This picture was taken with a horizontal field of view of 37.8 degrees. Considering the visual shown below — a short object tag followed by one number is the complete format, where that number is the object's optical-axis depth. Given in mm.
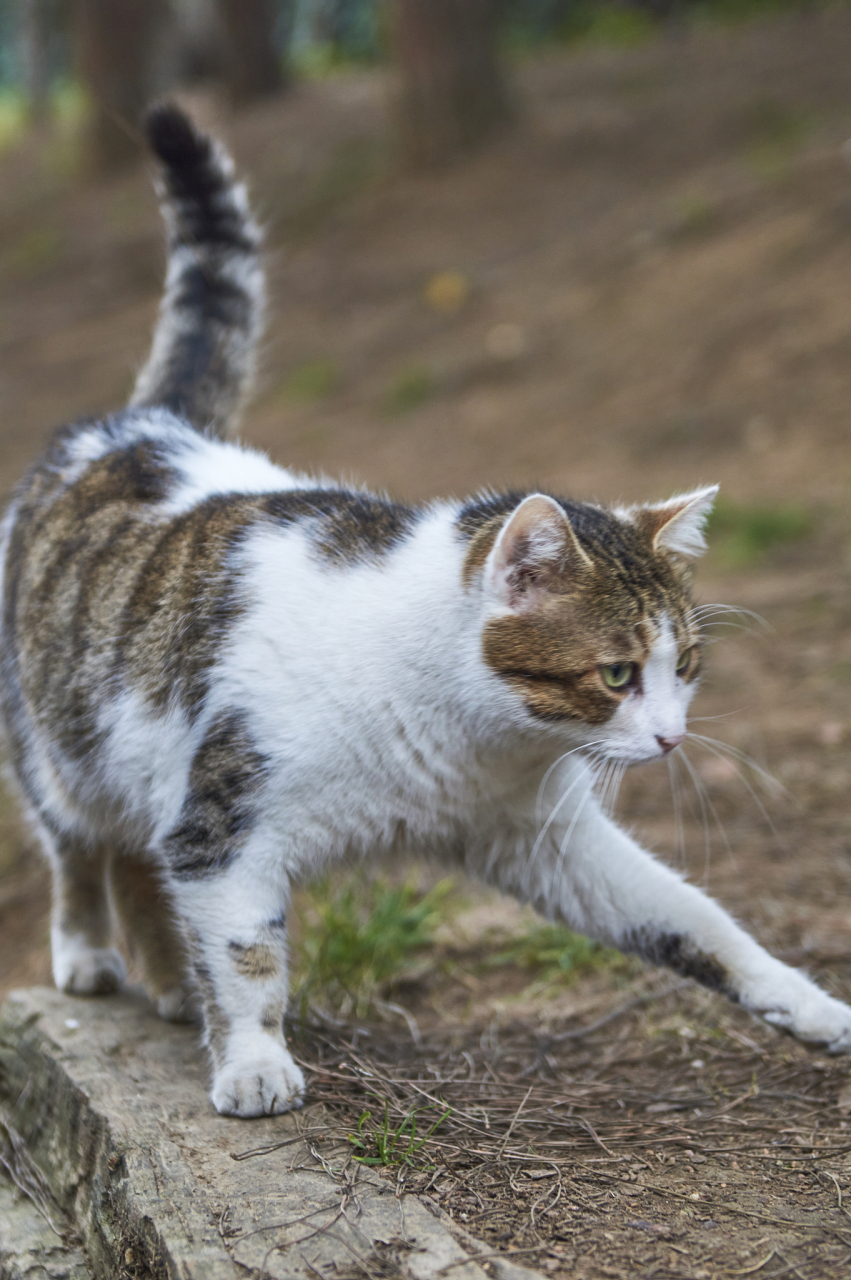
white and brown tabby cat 2271
